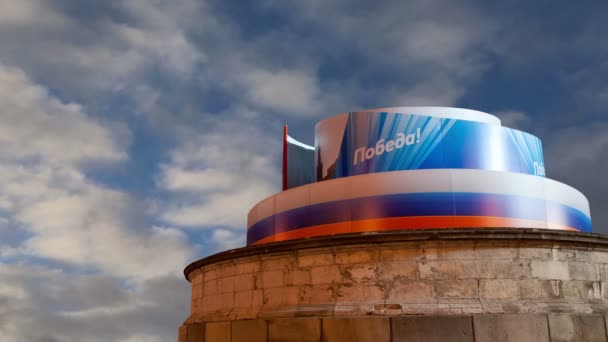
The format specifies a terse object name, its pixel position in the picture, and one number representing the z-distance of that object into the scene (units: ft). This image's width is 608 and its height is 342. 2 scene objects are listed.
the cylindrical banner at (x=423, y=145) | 51.90
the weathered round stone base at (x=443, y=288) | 38.60
